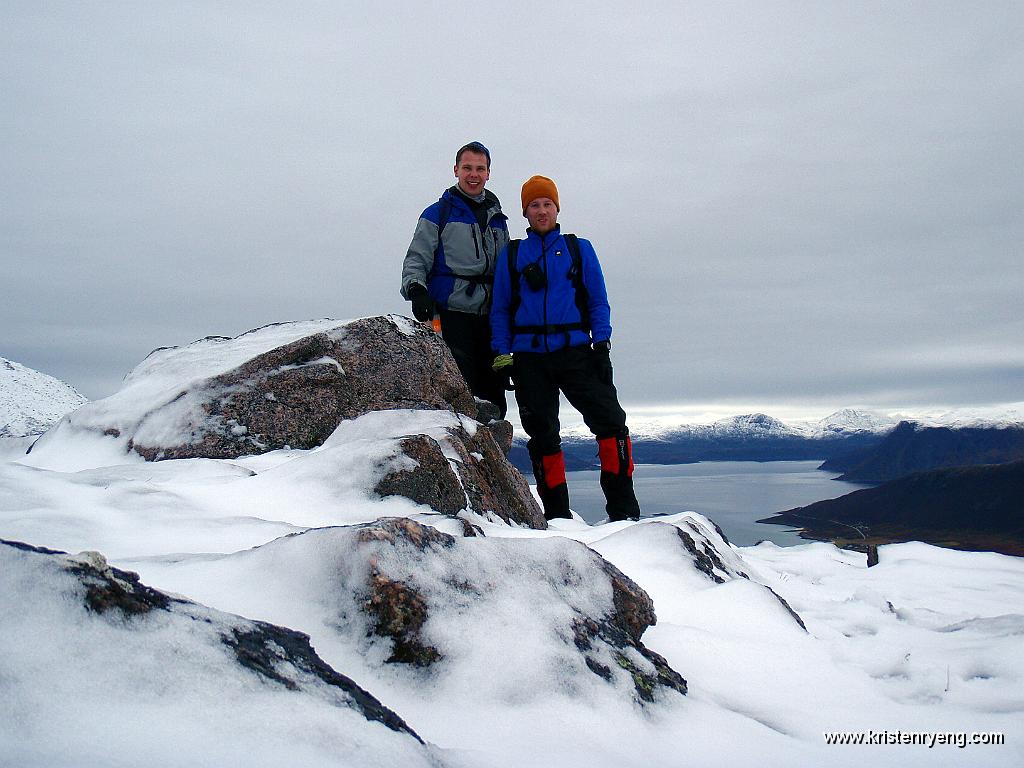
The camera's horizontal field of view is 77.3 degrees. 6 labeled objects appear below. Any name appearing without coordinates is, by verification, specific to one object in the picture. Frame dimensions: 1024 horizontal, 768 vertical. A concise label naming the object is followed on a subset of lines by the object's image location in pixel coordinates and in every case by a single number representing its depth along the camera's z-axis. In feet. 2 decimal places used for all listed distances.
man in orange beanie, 21.20
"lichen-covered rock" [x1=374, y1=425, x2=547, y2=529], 13.25
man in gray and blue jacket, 22.09
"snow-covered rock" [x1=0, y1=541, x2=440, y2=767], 4.10
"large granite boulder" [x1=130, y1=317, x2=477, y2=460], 19.95
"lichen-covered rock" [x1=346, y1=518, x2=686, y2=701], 7.08
